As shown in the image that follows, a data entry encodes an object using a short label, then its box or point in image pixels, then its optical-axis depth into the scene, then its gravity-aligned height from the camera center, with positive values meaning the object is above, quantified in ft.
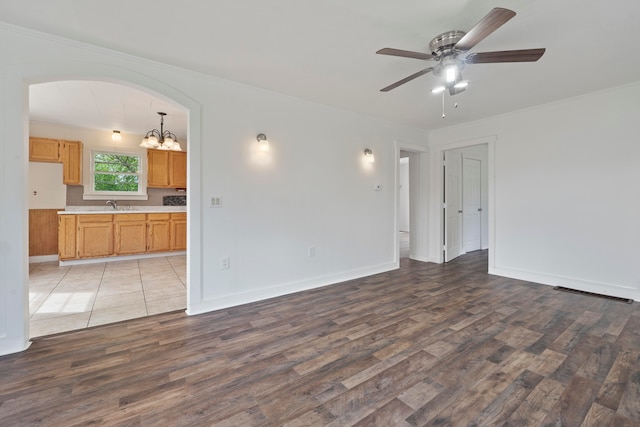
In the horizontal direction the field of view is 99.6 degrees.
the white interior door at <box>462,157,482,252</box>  20.08 +0.38
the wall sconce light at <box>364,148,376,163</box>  14.28 +2.90
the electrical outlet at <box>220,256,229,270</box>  10.13 -1.97
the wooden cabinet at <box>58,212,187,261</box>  16.49 -1.61
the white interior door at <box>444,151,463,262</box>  17.47 +0.35
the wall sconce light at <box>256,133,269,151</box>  10.79 +2.75
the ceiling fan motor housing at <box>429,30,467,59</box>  7.00 +4.46
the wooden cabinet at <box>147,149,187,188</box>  20.08 +3.14
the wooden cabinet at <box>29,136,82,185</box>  16.63 +3.50
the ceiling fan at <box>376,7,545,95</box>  5.85 +3.88
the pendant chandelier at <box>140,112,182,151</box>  14.76 +3.75
